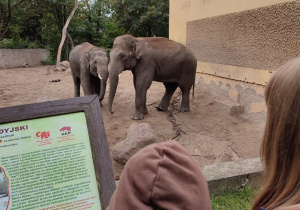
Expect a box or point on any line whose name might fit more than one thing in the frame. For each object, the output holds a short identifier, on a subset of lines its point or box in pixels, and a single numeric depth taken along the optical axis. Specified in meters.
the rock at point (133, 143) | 3.22
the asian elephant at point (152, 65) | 5.30
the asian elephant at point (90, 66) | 5.39
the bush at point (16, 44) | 17.52
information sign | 1.47
